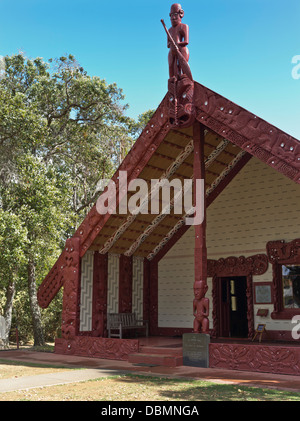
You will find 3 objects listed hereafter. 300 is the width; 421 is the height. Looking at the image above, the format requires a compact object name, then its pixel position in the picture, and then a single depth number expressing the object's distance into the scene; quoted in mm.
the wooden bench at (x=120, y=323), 13633
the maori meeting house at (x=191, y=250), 10188
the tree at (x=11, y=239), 13953
